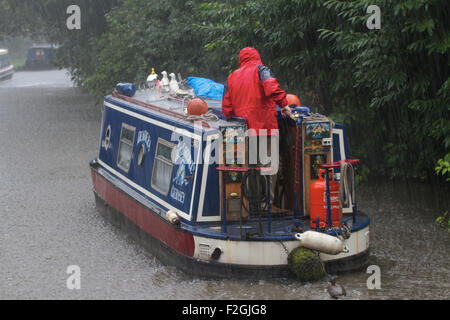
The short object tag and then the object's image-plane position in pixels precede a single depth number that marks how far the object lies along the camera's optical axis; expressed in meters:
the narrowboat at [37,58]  51.52
